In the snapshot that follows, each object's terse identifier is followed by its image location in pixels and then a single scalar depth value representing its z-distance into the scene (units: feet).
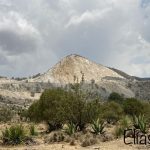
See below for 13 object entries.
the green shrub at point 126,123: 90.38
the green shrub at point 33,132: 105.73
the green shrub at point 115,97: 292.79
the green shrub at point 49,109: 110.68
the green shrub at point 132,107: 164.25
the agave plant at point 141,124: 78.05
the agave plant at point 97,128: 86.48
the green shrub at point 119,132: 82.58
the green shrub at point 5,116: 226.58
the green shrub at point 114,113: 153.26
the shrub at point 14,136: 84.02
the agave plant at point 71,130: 87.86
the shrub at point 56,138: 84.90
